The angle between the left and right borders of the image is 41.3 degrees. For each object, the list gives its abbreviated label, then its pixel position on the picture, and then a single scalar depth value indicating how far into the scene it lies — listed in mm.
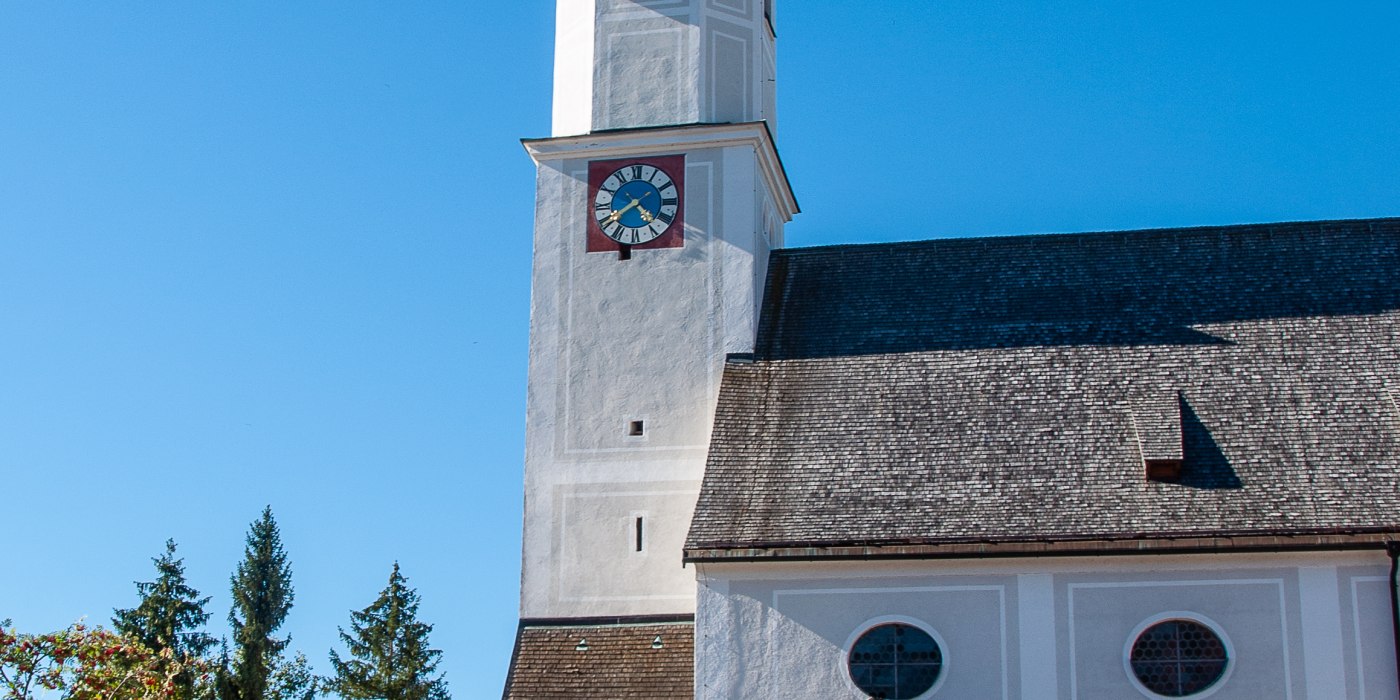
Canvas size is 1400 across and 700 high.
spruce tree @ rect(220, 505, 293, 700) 49688
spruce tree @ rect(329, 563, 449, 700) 41281
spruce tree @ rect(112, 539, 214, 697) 45312
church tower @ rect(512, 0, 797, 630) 29281
